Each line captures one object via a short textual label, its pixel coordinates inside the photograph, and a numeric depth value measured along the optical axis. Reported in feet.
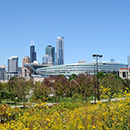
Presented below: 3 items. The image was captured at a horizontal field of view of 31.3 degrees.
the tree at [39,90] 100.79
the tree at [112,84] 108.98
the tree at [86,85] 101.45
